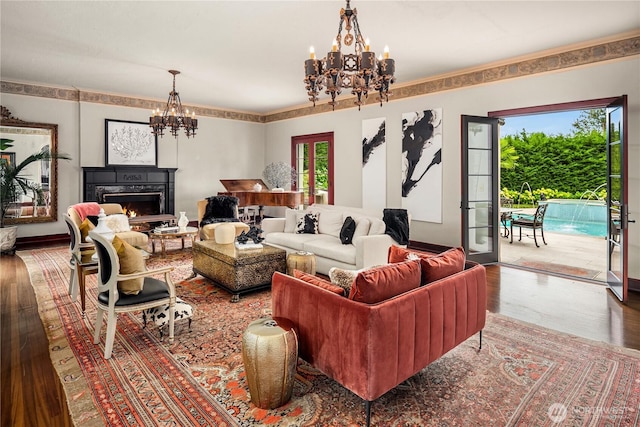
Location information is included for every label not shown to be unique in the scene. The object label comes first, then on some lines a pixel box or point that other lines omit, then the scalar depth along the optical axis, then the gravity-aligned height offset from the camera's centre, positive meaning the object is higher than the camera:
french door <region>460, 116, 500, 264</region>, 5.40 +0.22
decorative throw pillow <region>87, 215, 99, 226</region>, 5.19 -0.16
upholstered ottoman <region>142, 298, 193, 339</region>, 3.03 -0.88
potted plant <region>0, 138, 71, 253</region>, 6.03 +0.37
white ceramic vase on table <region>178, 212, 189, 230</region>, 5.96 -0.25
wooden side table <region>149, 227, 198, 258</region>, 5.54 -0.41
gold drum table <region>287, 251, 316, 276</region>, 4.00 -0.61
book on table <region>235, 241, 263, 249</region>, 4.32 -0.45
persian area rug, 2.06 -1.14
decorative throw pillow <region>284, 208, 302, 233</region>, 5.69 -0.22
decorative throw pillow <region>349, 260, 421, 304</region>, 2.01 -0.43
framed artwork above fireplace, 7.50 +1.33
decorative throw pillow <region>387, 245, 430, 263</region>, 2.73 -0.37
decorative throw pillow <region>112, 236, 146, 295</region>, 2.72 -0.42
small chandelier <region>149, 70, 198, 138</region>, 5.97 +1.41
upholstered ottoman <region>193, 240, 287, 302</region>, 3.94 -0.65
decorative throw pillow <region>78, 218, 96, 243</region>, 3.91 -0.22
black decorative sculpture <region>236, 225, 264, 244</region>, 4.43 -0.36
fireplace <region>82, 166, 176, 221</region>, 7.34 +0.41
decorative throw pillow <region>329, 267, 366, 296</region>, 2.23 -0.44
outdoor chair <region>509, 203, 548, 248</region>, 7.00 -0.30
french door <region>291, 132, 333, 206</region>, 8.28 +0.97
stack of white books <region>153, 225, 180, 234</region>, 5.66 -0.34
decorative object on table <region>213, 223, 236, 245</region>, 4.53 -0.32
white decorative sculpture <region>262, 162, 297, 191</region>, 9.19 +0.81
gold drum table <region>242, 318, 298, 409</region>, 2.05 -0.87
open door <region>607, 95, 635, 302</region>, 3.88 +0.07
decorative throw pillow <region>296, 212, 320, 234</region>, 5.42 -0.26
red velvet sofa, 1.93 -0.70
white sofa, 4.31 -0.42
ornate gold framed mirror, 6.49 +0.78
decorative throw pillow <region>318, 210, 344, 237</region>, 5.23 -0.23
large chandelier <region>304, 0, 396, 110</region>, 2.70 +1.01
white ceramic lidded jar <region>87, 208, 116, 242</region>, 3.45 -0.20
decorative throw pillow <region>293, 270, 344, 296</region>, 2.21 -0.48
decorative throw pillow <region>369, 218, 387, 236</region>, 4.64 -0.26
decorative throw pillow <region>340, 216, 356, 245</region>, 4.75 -0.32
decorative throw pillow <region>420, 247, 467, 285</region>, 2.42 -0.40
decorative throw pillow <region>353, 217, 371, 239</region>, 4.69 -0.27
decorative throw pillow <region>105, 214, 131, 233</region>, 5.67 -0.23
